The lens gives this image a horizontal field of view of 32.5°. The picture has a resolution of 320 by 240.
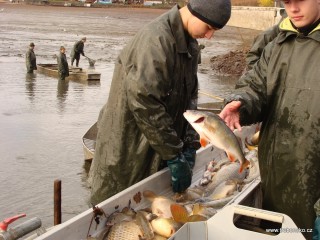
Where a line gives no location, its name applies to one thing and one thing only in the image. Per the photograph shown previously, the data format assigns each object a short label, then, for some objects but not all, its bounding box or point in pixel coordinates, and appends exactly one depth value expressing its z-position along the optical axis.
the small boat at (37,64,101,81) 24.83
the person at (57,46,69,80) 24.17
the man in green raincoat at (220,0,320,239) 3.72
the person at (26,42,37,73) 26.69
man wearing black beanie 4.28
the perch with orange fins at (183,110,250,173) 3.88
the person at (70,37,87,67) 28.63
